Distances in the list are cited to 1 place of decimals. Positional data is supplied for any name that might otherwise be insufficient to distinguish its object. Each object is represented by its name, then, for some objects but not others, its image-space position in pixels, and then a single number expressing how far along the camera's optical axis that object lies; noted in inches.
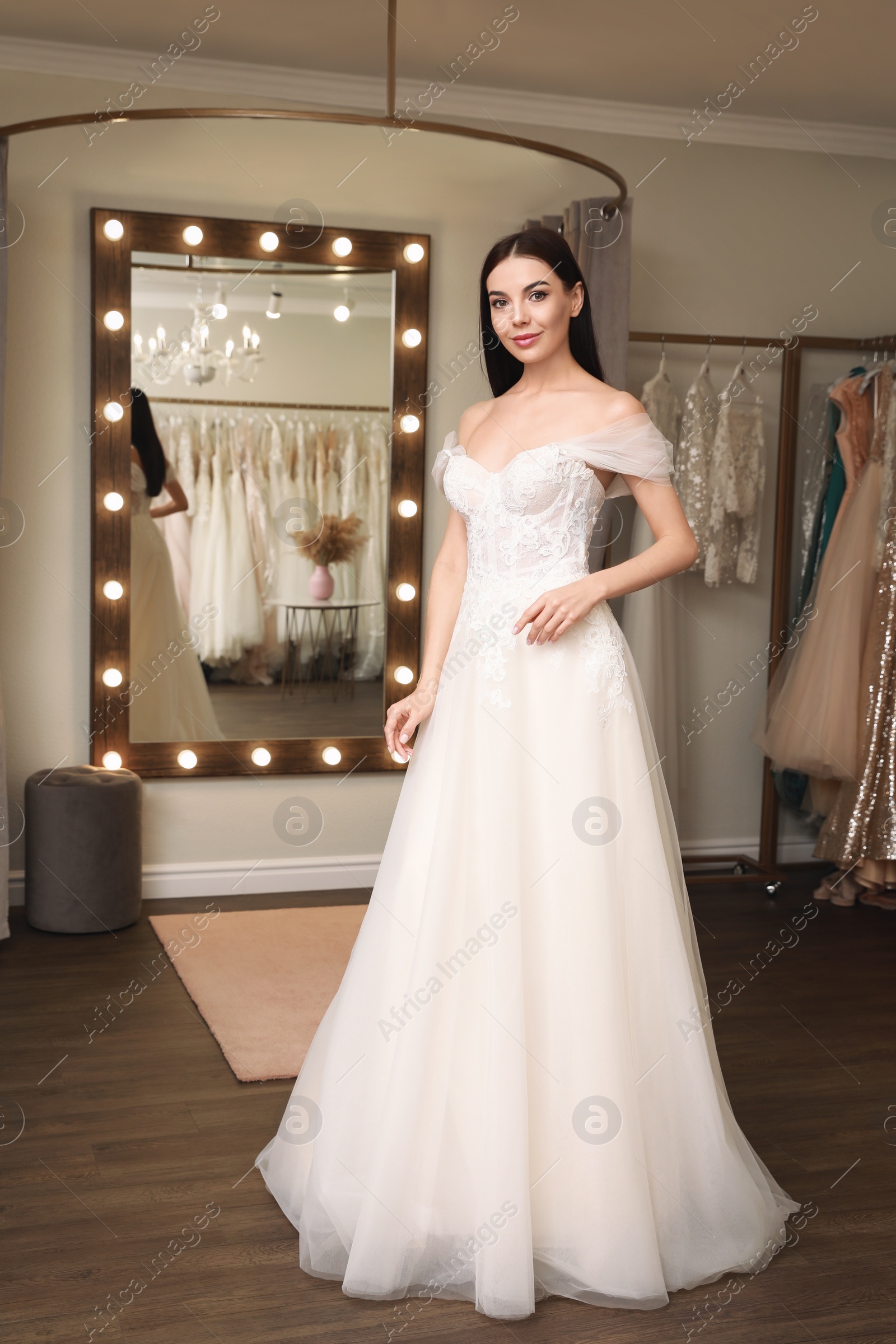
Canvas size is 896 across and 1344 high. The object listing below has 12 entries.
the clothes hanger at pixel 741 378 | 175.6
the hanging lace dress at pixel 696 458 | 170.6
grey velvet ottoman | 145.8
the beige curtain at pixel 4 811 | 137.1
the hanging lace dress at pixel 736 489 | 170.9
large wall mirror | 154.2
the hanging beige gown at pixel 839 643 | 166.6
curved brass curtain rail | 114.0
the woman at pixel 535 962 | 74.7
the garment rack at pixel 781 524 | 175.5
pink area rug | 114.1
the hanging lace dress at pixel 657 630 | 167.5
